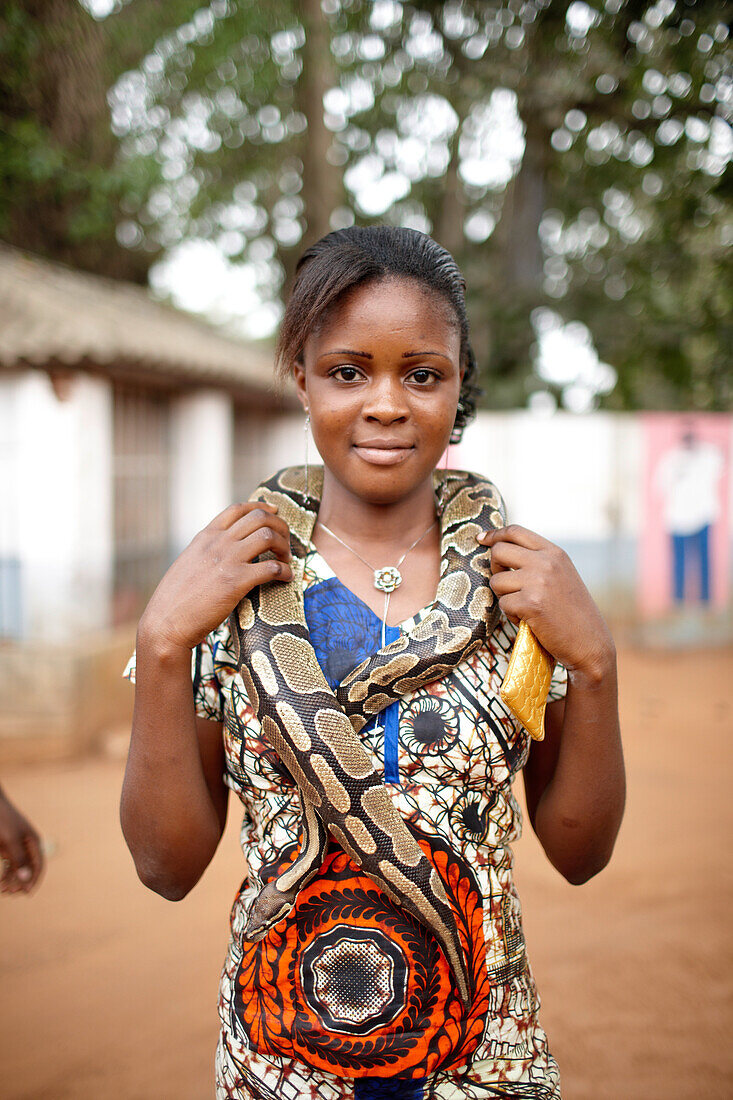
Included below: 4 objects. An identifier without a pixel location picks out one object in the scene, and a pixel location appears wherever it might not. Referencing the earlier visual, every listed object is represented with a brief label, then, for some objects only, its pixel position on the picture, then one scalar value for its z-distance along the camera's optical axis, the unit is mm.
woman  1558
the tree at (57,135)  10273
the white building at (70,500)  7410
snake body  1542
